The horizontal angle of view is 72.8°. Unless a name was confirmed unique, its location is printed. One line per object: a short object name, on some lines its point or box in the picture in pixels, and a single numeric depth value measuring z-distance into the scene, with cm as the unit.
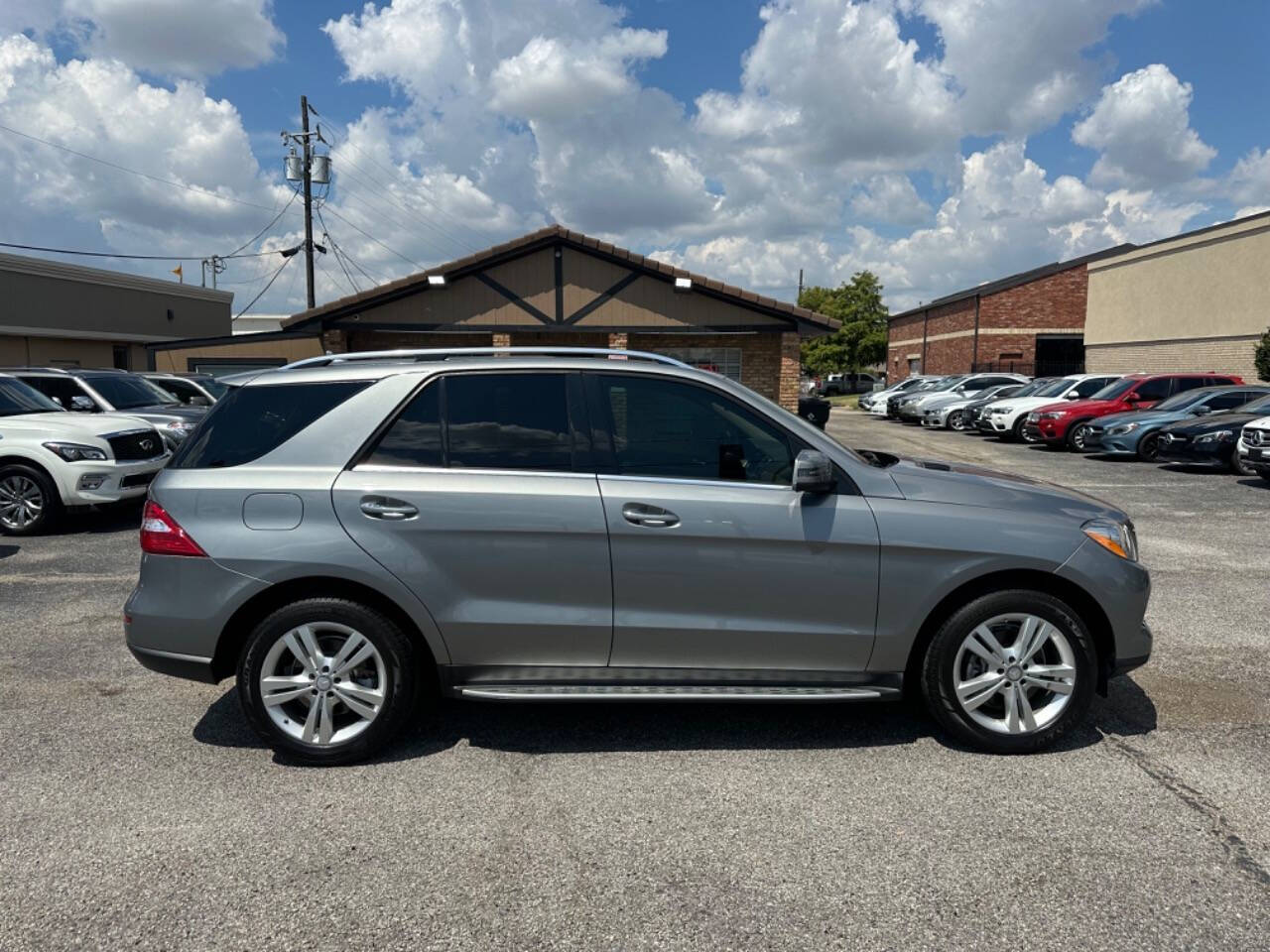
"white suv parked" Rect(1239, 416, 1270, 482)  1186
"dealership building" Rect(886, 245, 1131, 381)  4188
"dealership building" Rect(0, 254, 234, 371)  2858
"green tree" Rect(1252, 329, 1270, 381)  2305
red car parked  1858
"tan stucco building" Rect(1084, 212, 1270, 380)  2641
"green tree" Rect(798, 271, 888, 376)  6538
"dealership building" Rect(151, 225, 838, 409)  1894
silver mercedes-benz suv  362
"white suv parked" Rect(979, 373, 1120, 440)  2139
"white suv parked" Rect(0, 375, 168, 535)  896
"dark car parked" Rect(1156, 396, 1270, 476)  1388
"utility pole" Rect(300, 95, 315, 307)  2983
